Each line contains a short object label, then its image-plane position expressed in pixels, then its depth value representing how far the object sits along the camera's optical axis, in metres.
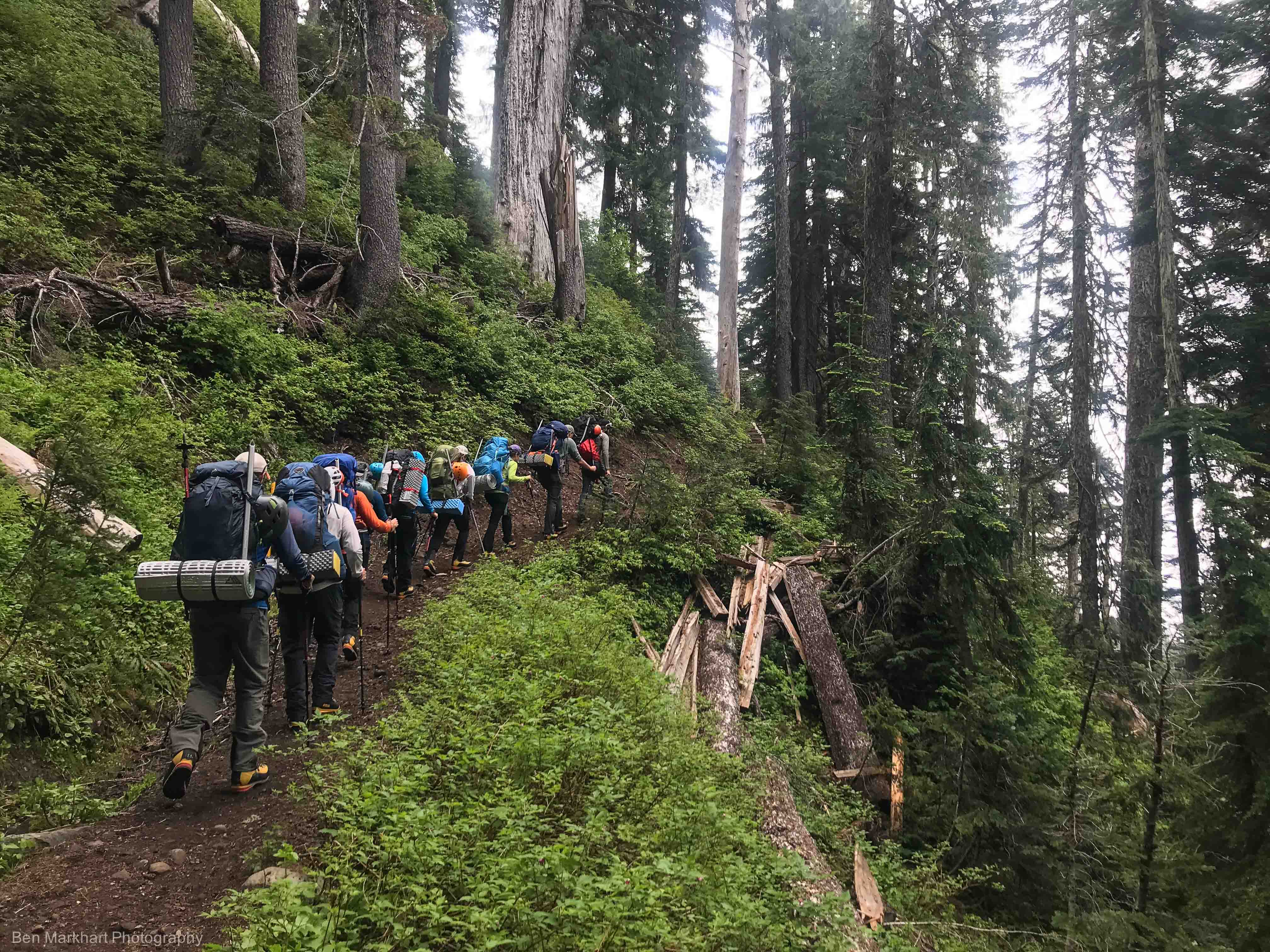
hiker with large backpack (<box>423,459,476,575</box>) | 9.48
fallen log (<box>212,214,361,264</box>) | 12.09
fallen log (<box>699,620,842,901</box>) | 5.27
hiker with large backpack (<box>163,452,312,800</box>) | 4.60
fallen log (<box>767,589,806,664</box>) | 9.65
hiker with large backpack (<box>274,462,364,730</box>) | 5.69
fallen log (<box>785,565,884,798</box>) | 8.19
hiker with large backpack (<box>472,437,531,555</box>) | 9.98
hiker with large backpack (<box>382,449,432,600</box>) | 8.84
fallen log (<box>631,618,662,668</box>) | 8.05
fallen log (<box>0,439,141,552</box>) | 5.57
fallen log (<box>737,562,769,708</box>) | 8.43
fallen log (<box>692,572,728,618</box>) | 9.35
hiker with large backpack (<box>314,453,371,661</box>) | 6.50
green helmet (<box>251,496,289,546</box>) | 4.81
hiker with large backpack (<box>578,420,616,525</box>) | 11.88
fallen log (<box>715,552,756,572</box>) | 9.98
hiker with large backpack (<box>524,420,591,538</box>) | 10.75
